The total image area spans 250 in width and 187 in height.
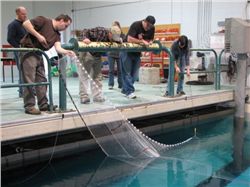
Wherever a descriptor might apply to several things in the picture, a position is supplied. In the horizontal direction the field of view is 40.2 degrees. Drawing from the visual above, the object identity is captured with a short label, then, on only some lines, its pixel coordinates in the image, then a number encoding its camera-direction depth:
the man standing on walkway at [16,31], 5.49
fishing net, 4.34
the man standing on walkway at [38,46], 4.11
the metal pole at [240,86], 7.32
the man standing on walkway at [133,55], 5.71
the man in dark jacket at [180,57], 6.32
